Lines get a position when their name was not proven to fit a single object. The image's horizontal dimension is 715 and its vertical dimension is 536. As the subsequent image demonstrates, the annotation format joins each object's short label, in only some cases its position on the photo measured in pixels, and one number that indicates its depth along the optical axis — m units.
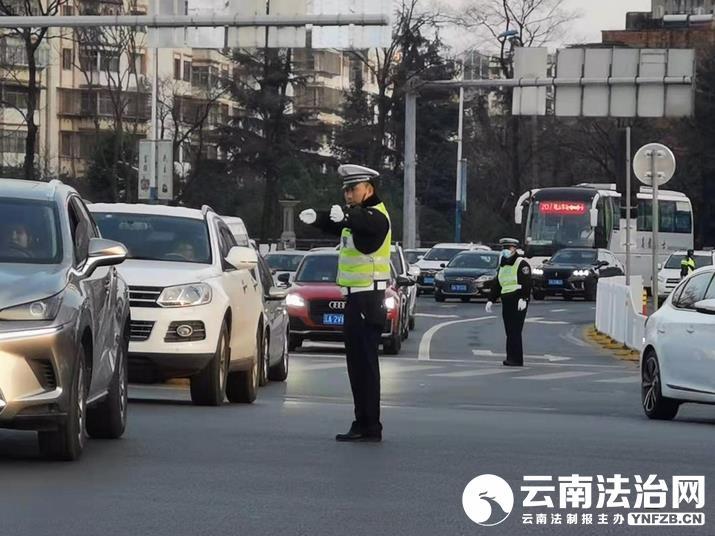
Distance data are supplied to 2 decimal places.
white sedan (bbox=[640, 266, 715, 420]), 17.84
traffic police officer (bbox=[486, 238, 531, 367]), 29.75
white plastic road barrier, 35.25
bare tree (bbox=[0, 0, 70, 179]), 65.88
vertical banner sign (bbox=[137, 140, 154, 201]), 44.69
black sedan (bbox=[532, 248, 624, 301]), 64.19
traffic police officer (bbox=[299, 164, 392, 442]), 13.66
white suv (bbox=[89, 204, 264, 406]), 17.50
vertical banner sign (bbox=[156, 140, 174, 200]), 43.81
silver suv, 11.15
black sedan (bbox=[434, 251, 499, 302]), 59.16
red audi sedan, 31.81
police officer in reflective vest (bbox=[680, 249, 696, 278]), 58.25
